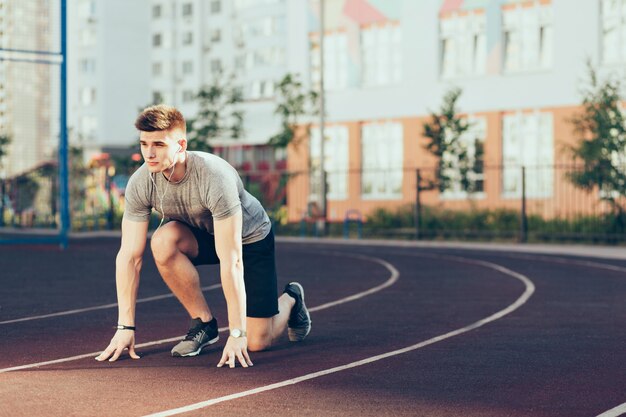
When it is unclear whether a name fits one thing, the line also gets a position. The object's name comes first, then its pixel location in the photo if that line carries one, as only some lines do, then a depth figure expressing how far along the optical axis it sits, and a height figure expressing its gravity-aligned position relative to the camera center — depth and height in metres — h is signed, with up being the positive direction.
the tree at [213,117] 34.81 +2.59
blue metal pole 22.06 +1.34
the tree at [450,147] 29.91 +1.40
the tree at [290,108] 33.91 +2.74
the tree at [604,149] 25.09 +1.14
